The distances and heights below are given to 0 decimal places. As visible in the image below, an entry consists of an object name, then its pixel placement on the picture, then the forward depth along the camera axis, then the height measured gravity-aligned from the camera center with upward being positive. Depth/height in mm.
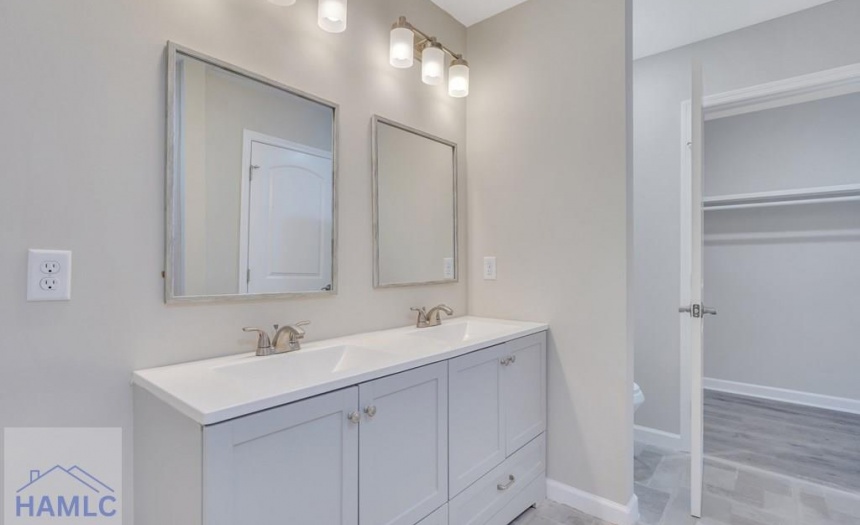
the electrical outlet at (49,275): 990 -29
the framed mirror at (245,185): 1248 +279
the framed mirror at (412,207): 1871 +295
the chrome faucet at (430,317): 1971 -261
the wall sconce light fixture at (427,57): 1786 +1000
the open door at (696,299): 1802 -156
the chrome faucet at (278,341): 1345 -267
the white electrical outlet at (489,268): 2229 -22
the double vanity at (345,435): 877 -467
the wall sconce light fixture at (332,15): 1479 +931
